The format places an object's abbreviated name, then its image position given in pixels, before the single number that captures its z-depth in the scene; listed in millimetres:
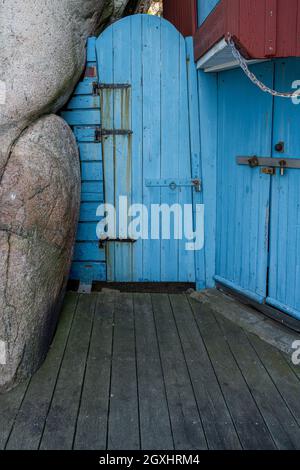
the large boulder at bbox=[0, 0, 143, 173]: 3451
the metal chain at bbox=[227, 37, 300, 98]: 2791
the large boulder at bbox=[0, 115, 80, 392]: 3014
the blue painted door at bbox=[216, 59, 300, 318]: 3623
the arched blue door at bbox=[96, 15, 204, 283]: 4359
